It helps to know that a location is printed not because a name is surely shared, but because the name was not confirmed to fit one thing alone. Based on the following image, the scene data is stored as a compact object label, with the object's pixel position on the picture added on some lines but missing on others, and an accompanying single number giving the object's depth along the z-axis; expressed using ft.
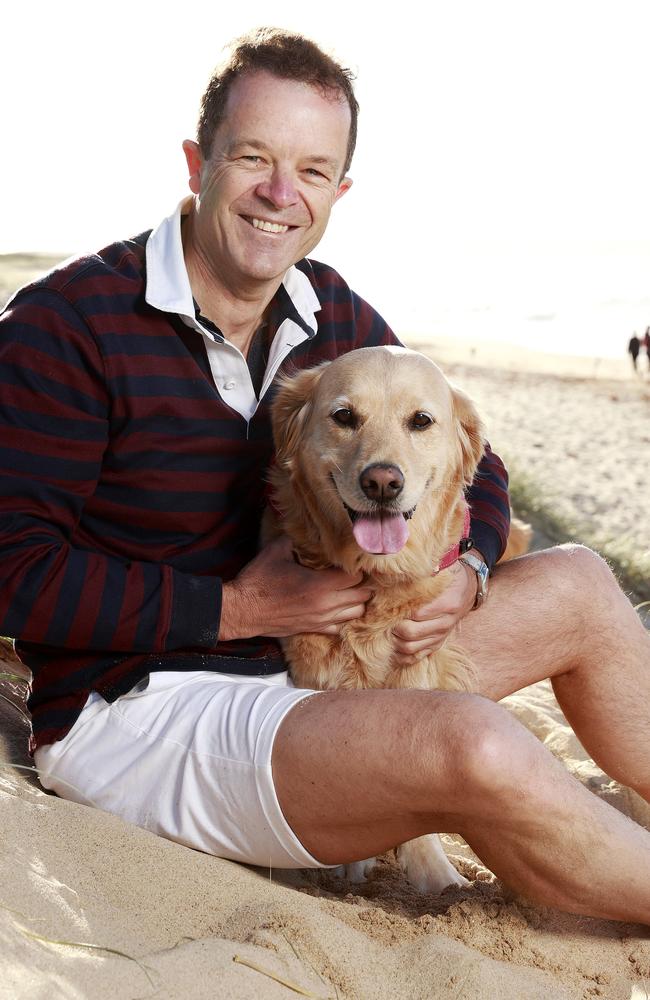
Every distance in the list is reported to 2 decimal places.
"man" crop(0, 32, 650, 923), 6.46
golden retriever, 7.68
